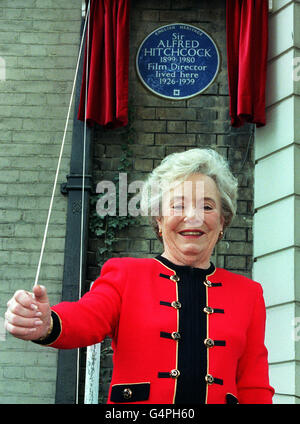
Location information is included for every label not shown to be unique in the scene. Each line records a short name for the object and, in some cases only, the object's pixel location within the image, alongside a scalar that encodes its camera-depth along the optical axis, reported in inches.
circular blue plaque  192.1
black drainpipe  171.9
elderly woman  72.6
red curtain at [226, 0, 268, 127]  177.5
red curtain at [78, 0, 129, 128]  184.5
